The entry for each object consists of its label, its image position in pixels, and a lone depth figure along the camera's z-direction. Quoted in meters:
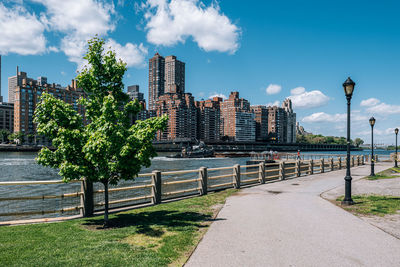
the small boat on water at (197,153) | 109.28
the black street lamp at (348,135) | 11.56
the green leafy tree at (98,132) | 7.59
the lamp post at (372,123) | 24.17
